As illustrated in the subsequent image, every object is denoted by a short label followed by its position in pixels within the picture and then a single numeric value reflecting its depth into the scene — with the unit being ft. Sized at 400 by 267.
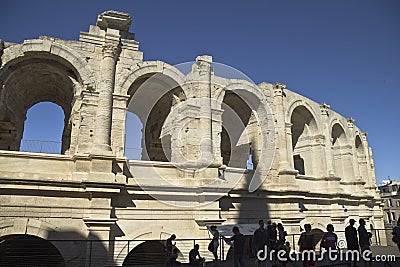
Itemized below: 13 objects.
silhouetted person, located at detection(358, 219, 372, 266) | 24.20
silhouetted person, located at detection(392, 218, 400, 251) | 24.77
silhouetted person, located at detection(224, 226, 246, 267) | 23.30
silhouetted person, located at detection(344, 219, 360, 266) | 23.43
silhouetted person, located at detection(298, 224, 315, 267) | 23.86
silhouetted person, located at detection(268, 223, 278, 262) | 25.96
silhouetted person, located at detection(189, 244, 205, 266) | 27.76
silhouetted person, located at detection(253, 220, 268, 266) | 23.95
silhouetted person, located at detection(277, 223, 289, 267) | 27.55
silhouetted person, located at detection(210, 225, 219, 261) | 27.46
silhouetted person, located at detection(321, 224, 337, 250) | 24.64
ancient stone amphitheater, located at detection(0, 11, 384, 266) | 30.66
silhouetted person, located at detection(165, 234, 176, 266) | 27.34
